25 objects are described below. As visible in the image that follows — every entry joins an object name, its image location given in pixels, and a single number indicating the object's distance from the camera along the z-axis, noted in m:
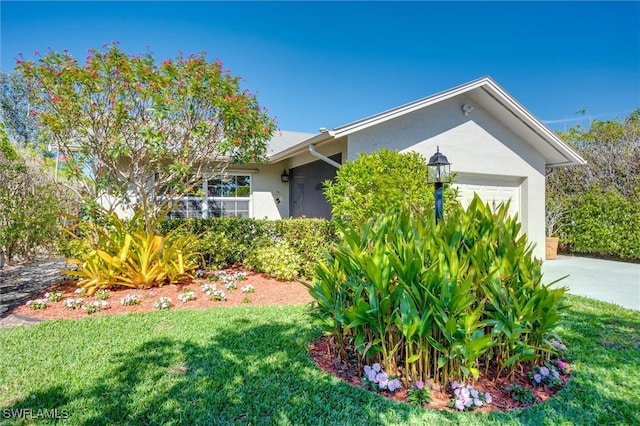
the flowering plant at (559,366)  3.49
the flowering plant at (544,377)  3.19
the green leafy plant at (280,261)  7.52
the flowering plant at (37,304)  5.53
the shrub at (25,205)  7.36
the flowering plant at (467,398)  2.82
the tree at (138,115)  6.46
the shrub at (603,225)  10.95
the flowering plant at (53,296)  5.86
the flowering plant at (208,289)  6.40
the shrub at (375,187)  7.25
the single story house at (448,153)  9.09
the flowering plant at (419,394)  2.88
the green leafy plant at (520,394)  2.95
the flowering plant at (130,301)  5.73
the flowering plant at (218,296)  6.18
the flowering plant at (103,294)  5.90
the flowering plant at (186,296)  6.01
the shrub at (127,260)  6.43
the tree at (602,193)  11.16
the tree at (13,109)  20.11
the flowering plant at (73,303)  5.54
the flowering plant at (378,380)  3.04
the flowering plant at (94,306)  5.41
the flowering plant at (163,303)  5.64
